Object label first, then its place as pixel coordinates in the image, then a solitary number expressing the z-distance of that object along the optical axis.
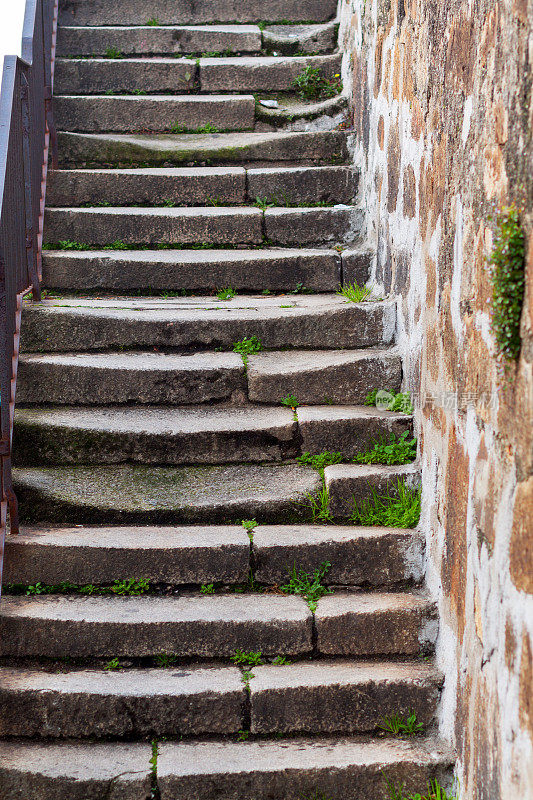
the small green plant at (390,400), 3.11
